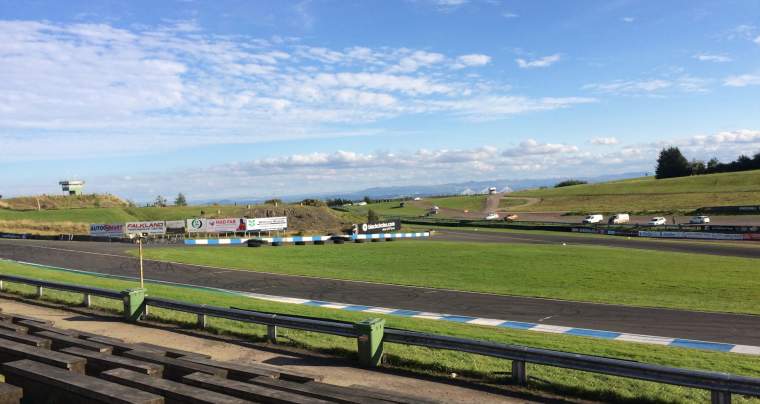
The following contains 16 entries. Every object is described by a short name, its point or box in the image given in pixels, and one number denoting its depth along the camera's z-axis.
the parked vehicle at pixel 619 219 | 74.53
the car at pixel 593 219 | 76.44
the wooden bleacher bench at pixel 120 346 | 7.19
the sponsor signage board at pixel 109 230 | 52.88
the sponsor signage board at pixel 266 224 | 57.56
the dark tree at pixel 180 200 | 140.90
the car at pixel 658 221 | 66.12
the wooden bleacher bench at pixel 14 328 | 8.31
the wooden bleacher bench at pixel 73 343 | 7.18
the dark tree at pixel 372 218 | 81.80
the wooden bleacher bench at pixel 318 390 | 5.23
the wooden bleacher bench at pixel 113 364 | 6.03
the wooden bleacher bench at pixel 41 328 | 8.44
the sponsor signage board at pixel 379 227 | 67.00
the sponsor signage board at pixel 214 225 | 55.19
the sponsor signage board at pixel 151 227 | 52.06
